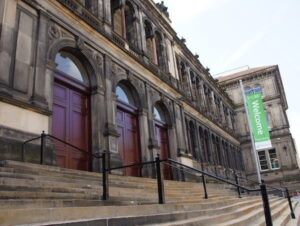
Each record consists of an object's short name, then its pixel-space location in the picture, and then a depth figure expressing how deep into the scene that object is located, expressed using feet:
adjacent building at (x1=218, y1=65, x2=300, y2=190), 100.73
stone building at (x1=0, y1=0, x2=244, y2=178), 24.32
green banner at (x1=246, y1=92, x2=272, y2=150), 58.54
